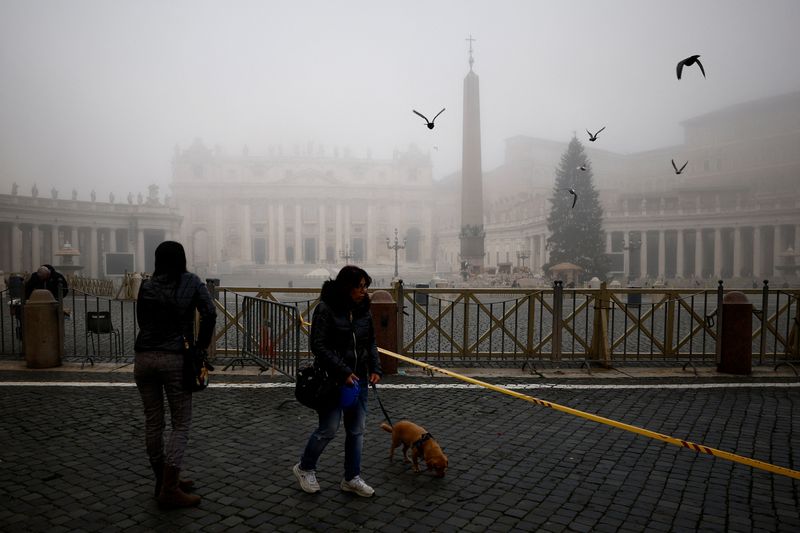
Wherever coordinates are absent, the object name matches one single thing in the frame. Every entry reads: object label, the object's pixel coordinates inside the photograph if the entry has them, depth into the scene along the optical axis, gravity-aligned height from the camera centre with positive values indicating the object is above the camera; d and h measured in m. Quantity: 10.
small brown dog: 4.53 -1.60
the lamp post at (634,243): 42.62 +0.91
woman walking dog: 4.06 -0.76
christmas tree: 44.00 +2.71
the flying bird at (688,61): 7.88 +2.82
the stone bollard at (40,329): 8.80 -1.14
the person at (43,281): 10.21 -0.42
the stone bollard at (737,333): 8.49 -1.25
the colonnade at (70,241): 45.41 +1.50
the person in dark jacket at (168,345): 3.89 -0.63
